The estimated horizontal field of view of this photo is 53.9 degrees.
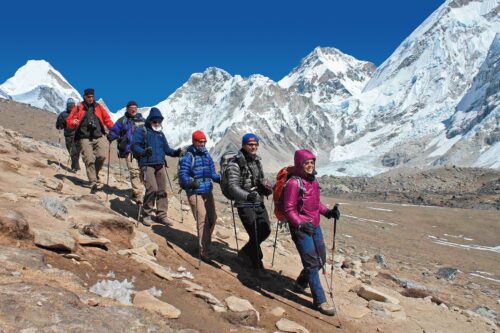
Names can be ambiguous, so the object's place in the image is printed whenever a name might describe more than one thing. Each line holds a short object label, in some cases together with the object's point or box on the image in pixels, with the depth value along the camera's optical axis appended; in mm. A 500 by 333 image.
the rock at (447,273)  18453
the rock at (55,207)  8758
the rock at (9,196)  8656
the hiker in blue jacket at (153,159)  11406
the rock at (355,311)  8750
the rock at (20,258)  6436
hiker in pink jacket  8461
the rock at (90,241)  7969
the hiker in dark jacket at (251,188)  9266
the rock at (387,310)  9109
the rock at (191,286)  7679
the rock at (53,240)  7320
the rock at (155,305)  6492
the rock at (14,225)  7066
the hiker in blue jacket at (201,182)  9844
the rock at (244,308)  7090
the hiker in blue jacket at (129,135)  12281
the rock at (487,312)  12632
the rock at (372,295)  9898
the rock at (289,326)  7168
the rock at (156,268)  7882
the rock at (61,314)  5191
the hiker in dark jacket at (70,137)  16641
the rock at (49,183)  11359
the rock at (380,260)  18125
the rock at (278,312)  7764
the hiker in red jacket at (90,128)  13672
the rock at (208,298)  7332
